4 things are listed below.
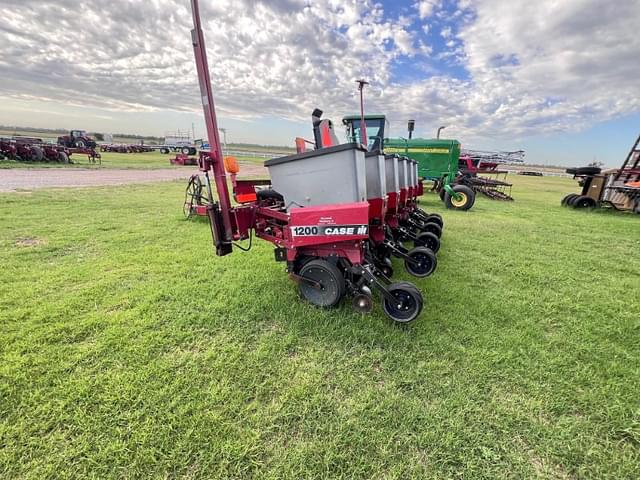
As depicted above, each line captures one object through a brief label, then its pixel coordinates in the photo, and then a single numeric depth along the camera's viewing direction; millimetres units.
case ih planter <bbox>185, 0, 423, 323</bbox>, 2684
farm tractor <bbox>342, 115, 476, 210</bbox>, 10141
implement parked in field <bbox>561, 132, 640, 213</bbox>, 9898
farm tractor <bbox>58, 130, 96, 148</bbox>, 32094
